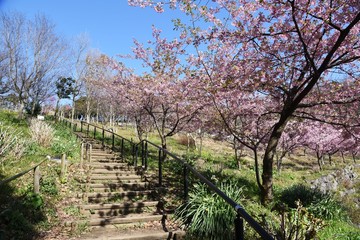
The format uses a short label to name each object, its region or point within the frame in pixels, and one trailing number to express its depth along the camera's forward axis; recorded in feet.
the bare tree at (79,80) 98.99
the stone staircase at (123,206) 18.67
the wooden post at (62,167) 28.27
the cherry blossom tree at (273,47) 23.89
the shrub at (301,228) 15.62
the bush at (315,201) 28.17
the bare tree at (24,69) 62.28
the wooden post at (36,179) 21.35
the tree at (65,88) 116.09
